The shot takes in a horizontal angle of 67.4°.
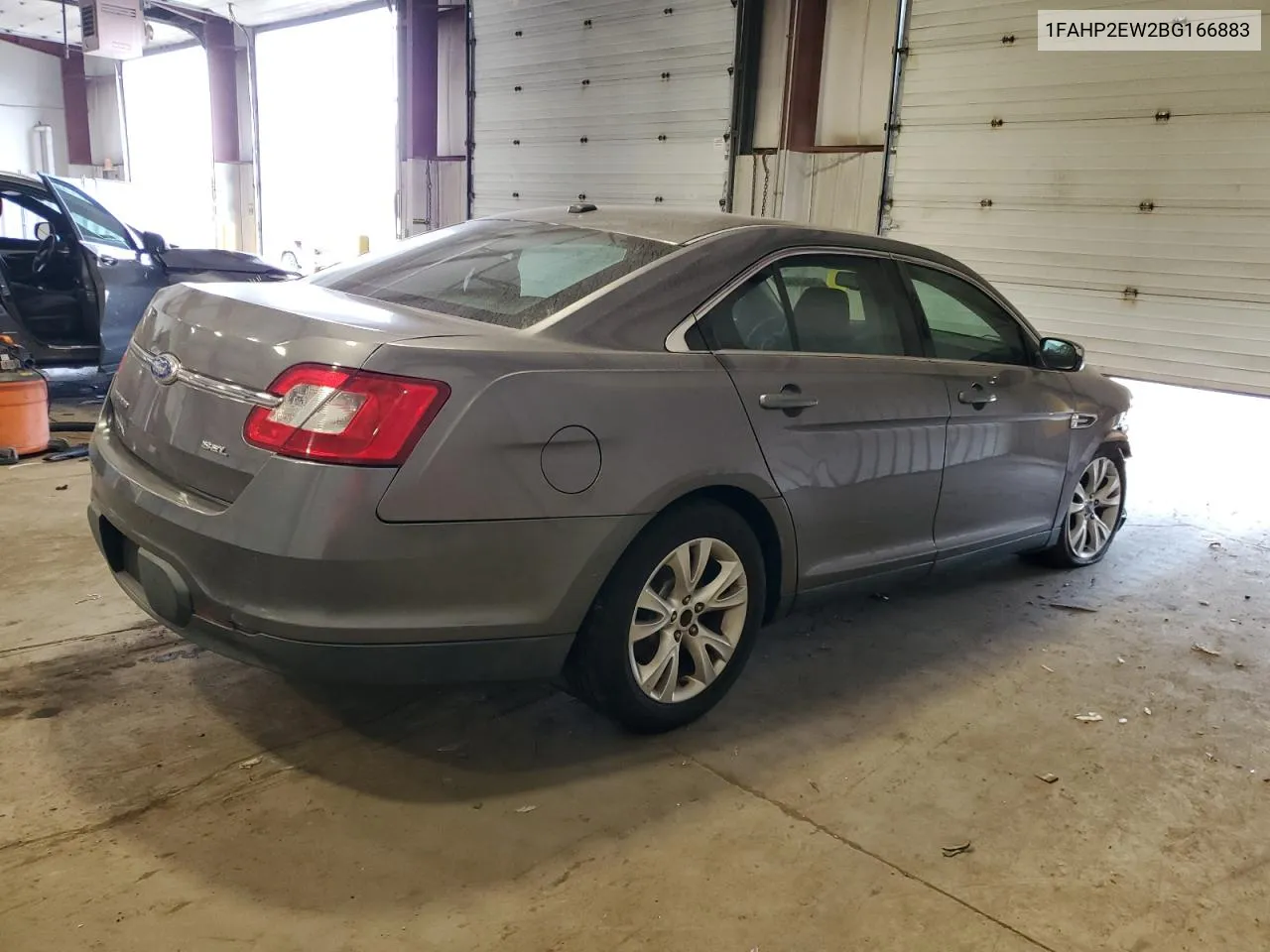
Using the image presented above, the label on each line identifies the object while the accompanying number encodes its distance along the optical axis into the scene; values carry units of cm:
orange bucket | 530
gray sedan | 209
